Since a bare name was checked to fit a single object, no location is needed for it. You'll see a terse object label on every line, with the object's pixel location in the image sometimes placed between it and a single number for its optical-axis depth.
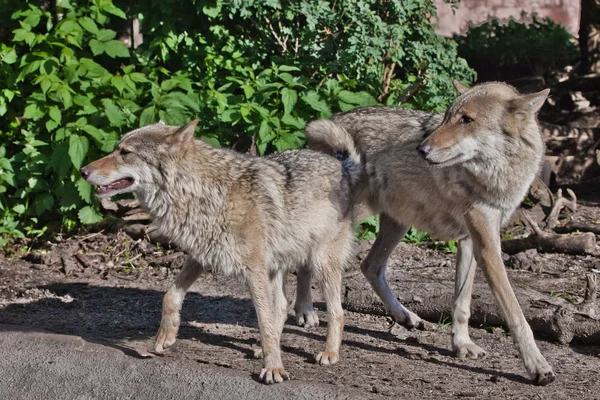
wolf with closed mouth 5.91
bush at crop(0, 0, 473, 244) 8.65
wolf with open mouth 5.80
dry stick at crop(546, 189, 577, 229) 9.21
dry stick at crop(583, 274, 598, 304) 6.55
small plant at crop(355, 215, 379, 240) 8.80
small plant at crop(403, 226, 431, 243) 9.12
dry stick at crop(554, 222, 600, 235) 8.95
